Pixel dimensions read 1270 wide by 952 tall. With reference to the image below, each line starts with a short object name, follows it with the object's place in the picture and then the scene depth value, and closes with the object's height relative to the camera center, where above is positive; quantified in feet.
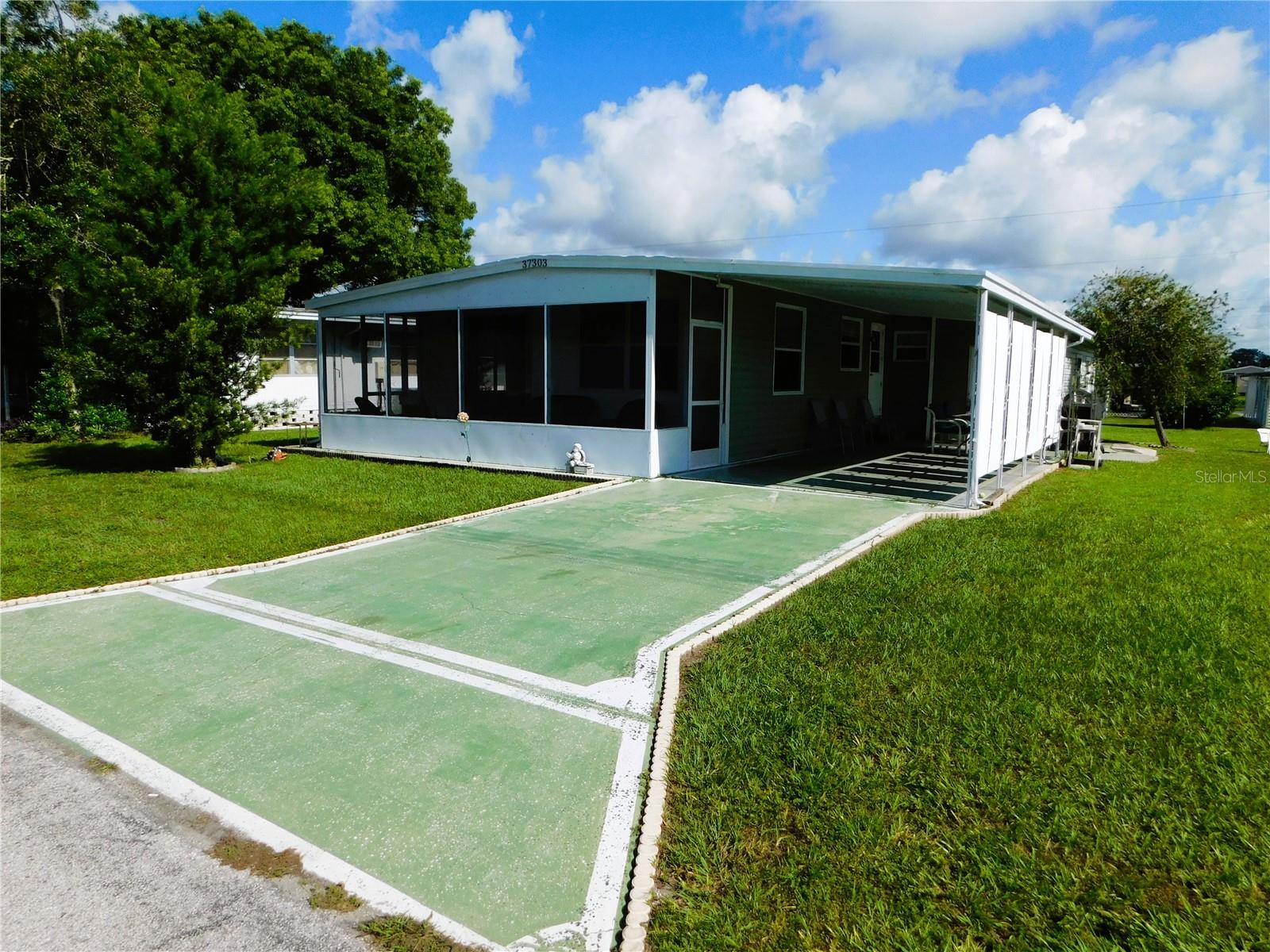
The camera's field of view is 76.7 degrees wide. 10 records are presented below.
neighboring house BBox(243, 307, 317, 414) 65.51 +0.82
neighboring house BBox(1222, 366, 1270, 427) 86.69 +0.21
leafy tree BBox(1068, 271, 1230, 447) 56.13 +3.97
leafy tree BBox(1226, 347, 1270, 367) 219.82 +11.08
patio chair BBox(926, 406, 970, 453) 36.47 -1.93
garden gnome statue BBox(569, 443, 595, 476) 34.76 -3.29
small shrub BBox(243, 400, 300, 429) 39.11 -1.57
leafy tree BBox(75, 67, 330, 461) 34.06 +5.40
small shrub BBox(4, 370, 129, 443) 51.93 -2.32
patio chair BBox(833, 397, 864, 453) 41.39 -1.80
